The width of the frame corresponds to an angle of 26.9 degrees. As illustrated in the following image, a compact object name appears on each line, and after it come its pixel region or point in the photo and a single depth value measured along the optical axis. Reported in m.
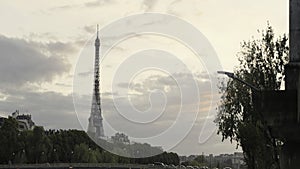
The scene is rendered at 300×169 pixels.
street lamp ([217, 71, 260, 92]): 24.80
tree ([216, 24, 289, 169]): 33.03
